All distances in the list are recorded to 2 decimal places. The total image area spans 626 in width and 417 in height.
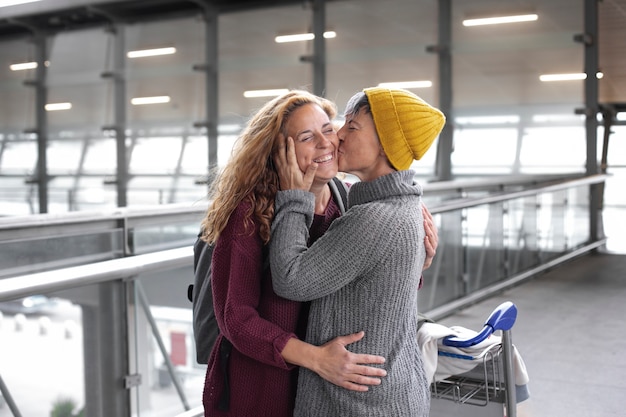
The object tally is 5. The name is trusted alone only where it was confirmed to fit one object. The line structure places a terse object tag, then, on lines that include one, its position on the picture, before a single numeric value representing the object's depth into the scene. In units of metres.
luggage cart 1.89
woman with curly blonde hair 1.54
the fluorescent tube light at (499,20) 10.18
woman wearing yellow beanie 1.51
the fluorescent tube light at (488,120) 10.40
